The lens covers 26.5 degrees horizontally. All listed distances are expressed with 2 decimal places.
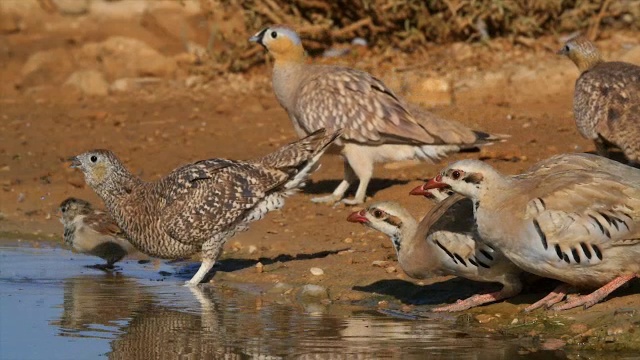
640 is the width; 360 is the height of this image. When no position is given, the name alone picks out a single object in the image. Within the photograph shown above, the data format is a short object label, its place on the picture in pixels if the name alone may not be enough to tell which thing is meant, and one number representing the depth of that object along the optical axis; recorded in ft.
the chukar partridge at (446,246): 27.14
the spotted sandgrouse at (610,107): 37.40
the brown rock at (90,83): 58.08
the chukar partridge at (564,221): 25.12
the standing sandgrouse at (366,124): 40.86
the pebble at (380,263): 32.96
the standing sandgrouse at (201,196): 33.09
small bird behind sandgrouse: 36.96
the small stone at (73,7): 65.72
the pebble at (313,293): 31.04
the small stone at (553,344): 25.10
